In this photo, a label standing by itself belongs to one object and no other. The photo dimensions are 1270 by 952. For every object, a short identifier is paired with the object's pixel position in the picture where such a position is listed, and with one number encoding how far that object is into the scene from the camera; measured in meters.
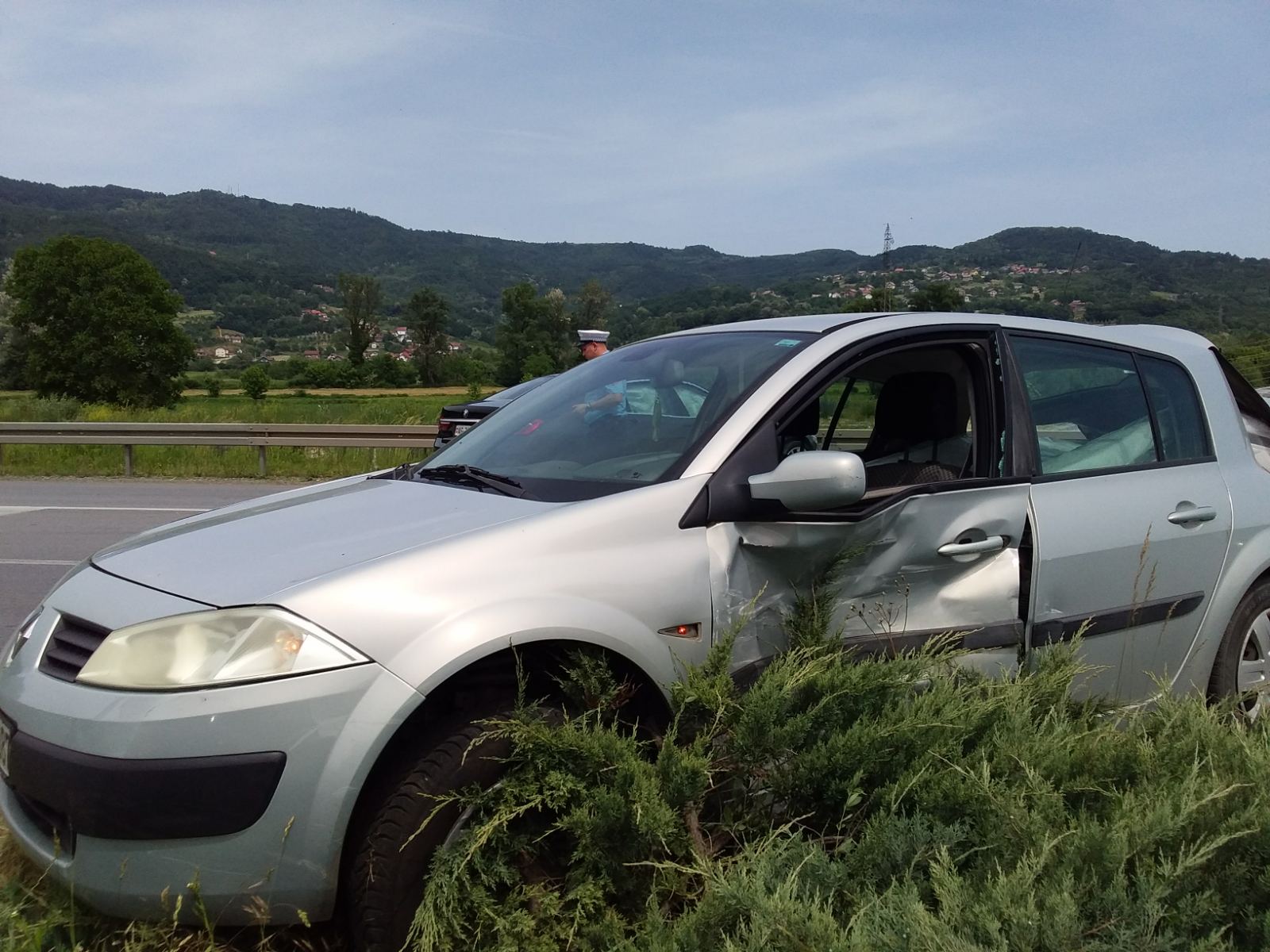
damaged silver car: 2.23
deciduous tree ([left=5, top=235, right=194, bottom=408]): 70.81
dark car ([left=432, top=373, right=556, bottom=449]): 9.65
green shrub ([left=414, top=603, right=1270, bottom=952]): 1.87
